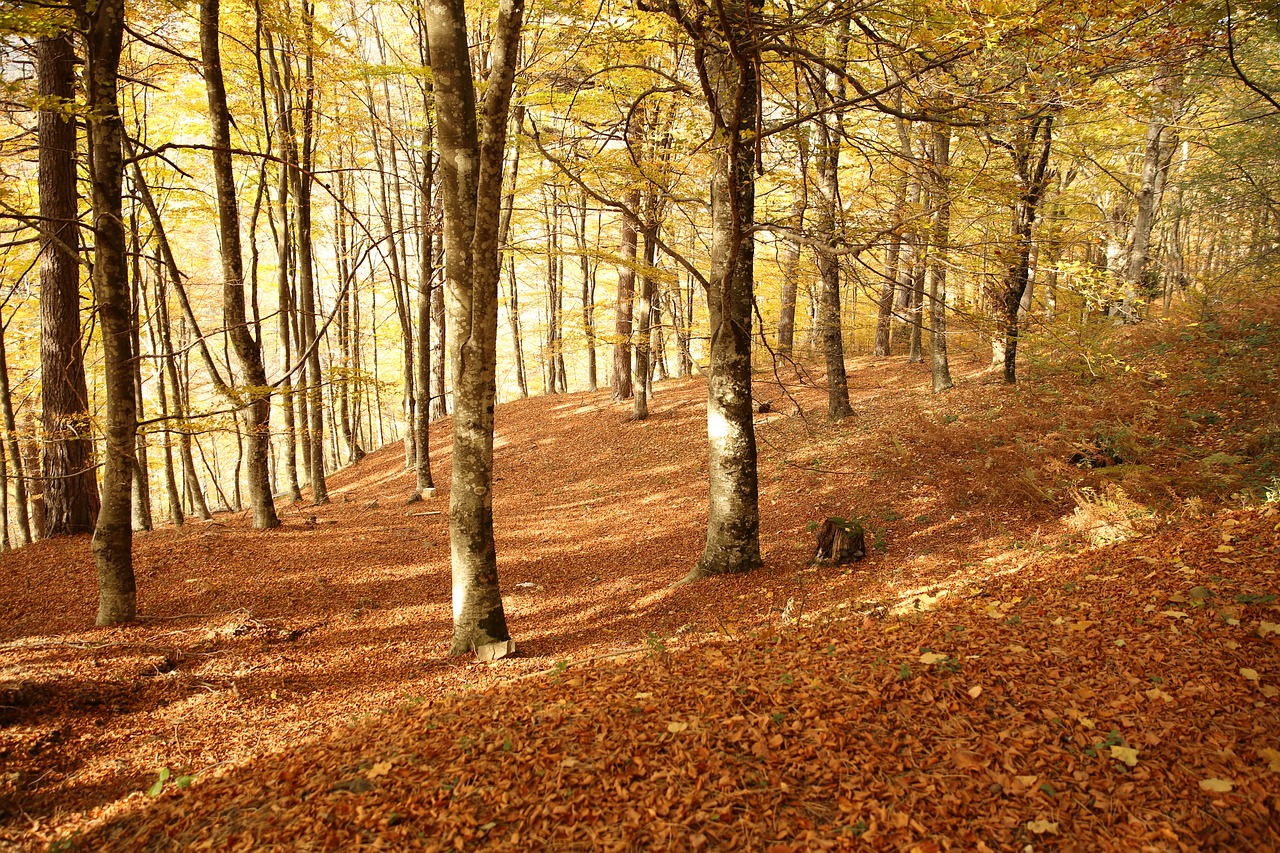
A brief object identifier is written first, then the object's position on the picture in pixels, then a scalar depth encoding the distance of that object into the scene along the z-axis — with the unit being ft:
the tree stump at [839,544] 26.12
